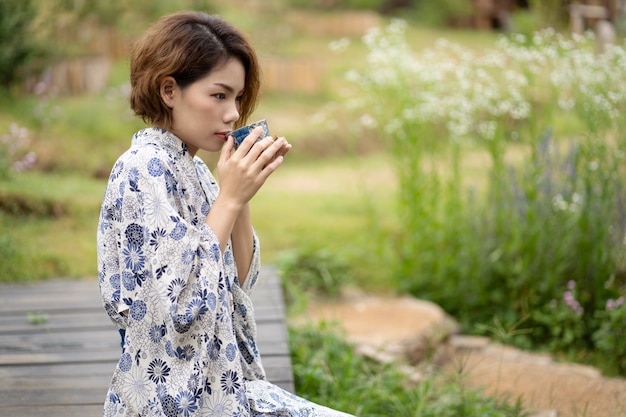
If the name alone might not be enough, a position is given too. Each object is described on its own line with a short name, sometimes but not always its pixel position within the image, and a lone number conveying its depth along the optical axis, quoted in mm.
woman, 1574
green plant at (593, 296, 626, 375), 3449
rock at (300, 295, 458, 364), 3664
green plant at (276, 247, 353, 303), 4441
